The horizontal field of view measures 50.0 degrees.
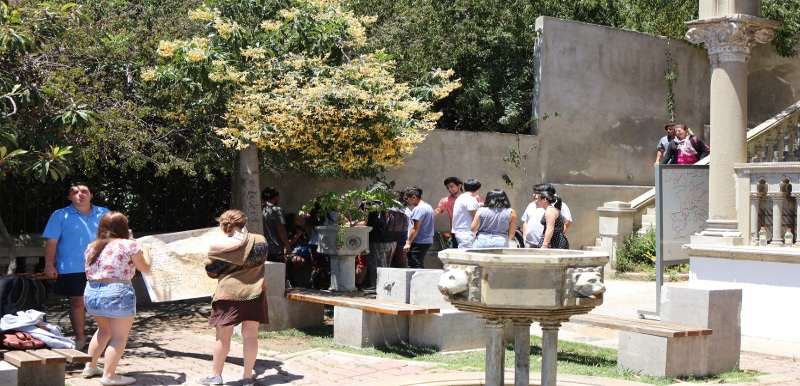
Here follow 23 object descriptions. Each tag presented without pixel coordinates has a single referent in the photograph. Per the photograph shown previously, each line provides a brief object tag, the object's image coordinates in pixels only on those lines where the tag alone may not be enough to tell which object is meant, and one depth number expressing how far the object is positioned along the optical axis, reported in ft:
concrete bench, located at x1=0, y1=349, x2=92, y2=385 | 19.91
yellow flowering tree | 32.32
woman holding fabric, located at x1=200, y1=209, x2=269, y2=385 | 23.73
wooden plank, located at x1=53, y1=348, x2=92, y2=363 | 21.31
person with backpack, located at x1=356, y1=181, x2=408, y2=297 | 37.06
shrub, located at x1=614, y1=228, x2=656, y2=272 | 50.49
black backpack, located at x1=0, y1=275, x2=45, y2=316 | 23.32
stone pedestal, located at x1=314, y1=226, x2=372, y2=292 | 33.47
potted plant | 33.45
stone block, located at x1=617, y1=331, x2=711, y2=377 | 24.85
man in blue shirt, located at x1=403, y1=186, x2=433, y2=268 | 37.86
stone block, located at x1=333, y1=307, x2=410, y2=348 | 28.81
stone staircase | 50.47
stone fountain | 18.15
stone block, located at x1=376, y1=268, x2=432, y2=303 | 30.73
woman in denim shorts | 23.35
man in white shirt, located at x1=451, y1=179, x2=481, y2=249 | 36.27
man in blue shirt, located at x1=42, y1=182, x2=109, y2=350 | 26.64
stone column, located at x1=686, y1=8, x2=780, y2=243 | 33.83
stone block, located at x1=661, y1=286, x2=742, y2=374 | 25.73
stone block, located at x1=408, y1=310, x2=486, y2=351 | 28.30
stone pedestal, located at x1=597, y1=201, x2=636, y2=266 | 52.08
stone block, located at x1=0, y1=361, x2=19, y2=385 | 19.74
